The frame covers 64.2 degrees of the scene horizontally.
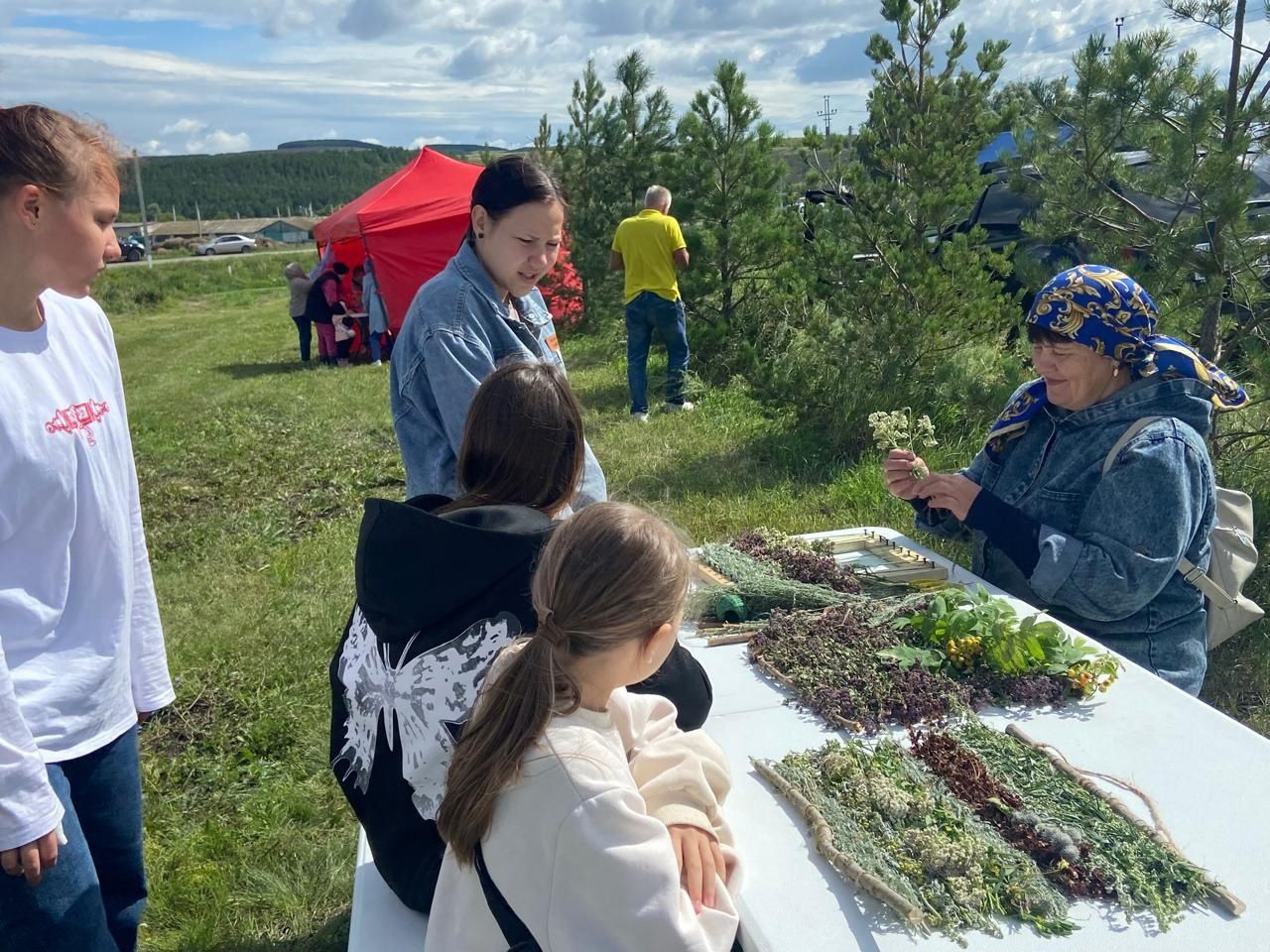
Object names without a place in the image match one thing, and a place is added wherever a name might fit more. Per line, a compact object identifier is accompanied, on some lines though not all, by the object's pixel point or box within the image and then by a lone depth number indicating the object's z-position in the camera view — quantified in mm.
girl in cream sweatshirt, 1277
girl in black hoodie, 1570
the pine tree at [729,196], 9281
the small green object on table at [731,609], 2500
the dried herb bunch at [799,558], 2629
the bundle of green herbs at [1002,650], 2062
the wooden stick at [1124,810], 1423
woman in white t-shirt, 1575
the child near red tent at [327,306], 13719
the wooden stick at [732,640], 2395
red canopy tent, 12906
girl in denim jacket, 2504
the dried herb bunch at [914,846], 1426
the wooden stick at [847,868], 1412
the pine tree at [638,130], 12094
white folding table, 1387
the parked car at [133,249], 49719
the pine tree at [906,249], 6266
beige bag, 2453
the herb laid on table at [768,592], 2504
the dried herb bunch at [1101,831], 1448
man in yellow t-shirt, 8164
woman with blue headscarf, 2357
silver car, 65656
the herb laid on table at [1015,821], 1484
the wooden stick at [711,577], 2621
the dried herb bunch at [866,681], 1970
